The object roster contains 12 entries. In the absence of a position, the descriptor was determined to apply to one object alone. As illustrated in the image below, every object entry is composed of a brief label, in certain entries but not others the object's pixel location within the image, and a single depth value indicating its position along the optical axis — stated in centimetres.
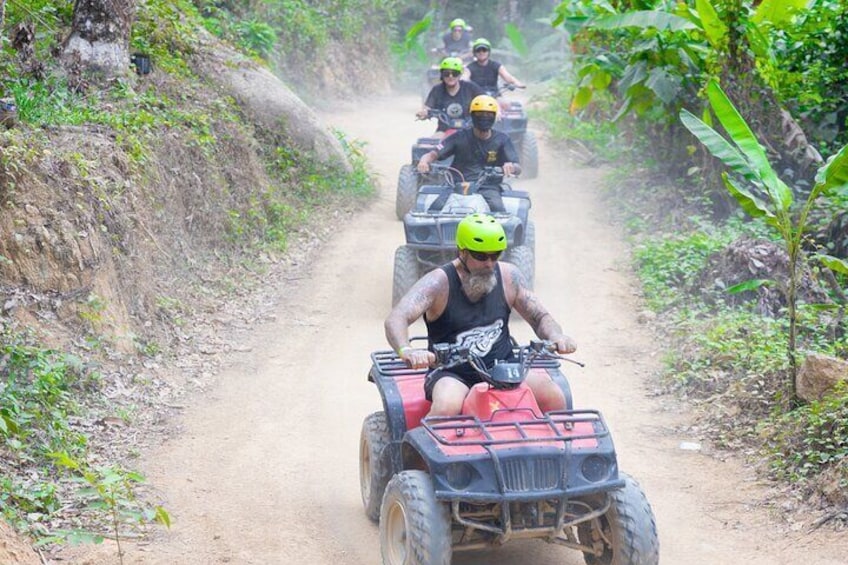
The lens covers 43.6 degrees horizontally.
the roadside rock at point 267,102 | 1498
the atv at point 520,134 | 1772
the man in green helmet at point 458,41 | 2342
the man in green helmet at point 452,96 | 1483
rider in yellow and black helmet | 1175
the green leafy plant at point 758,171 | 760
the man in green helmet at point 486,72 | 1750
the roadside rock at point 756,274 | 986
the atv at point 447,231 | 1062
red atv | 517
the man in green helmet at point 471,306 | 611
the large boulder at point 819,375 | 734
